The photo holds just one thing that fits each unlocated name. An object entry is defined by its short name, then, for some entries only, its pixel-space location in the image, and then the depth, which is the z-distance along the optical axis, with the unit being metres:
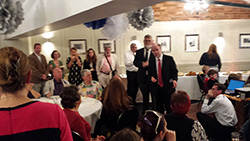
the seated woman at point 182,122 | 1.74
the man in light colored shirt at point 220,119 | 2.90
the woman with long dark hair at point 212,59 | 5.53
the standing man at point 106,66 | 4.97
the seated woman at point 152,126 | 1.40
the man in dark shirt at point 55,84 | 3.43
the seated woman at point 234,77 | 4.15
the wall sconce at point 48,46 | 6.57
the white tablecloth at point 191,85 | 5.53
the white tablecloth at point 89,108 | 2.55
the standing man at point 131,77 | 4.74
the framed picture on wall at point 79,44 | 6.83
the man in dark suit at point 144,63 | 3.81
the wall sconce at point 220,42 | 7.29
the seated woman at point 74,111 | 1.83
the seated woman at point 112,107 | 2.29
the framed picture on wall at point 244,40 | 7.40
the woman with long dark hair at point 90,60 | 5.52
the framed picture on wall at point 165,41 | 7.16
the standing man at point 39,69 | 3.87
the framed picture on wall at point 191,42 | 7.24
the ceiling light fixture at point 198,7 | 5.30
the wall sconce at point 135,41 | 7.03
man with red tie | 3.53
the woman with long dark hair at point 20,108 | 0.80
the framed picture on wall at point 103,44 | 7.01
